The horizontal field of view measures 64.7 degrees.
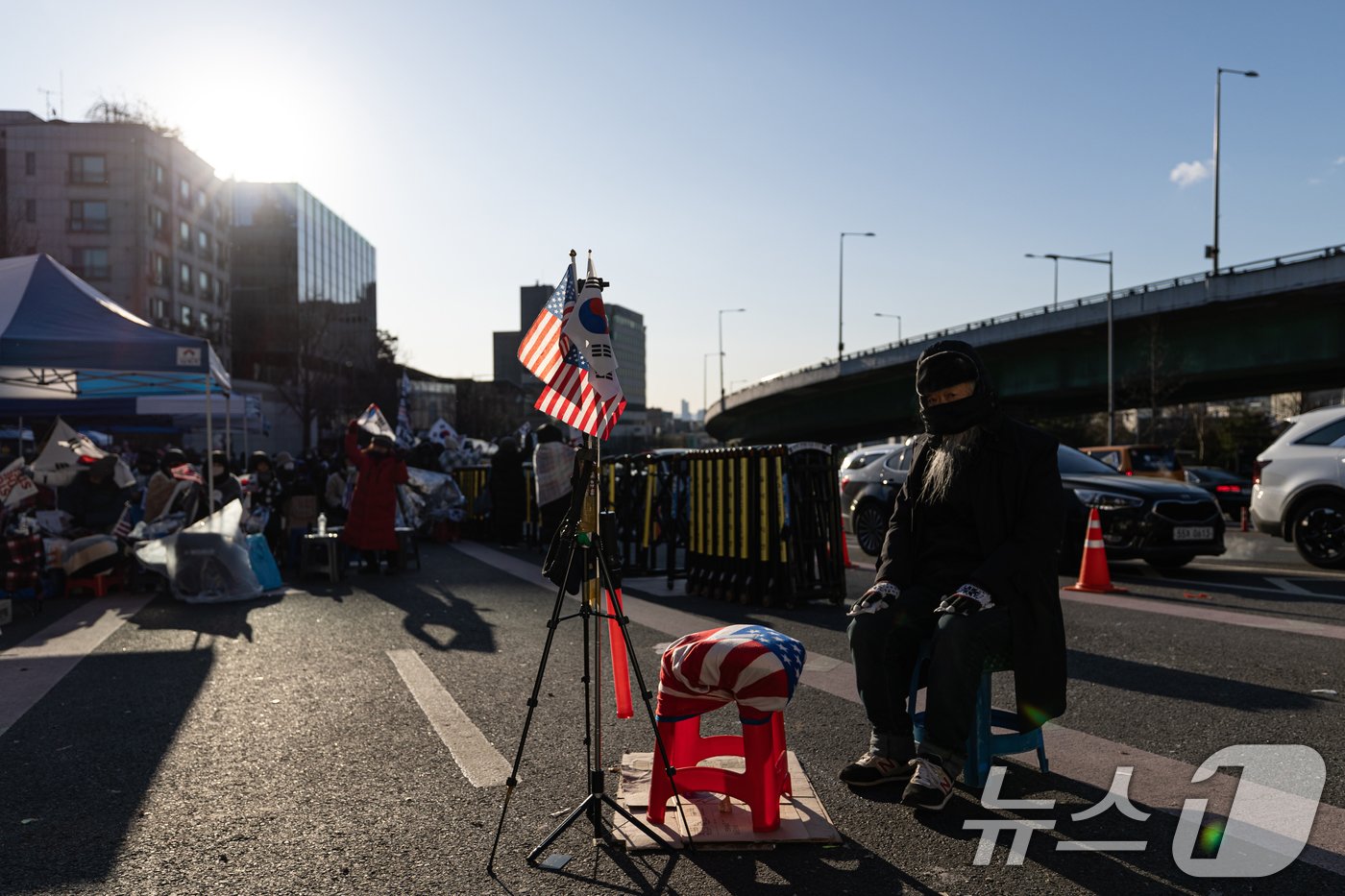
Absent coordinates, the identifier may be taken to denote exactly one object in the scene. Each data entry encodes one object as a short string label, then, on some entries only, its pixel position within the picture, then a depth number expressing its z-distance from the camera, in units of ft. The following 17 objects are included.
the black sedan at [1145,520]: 39.11
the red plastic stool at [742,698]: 12.48
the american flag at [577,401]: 13.97
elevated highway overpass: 94.79
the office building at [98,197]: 210.79
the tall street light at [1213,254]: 115.44
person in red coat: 43.55
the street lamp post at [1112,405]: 119.44
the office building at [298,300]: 218.38
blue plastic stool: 14.12
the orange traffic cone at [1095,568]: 35.73
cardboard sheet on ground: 12.50
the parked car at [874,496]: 49.55
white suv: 39.91
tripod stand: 12.87
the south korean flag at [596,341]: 14.01
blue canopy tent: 35.19
